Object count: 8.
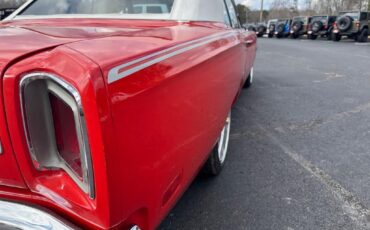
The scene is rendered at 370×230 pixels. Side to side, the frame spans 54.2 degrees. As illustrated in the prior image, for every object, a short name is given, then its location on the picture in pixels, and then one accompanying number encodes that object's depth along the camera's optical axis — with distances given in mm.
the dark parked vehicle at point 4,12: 4545
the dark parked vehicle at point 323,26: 21906
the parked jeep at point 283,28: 25688
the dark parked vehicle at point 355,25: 18891
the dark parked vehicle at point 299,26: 23775
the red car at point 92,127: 1124
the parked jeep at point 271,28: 27531
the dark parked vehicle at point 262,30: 29178
